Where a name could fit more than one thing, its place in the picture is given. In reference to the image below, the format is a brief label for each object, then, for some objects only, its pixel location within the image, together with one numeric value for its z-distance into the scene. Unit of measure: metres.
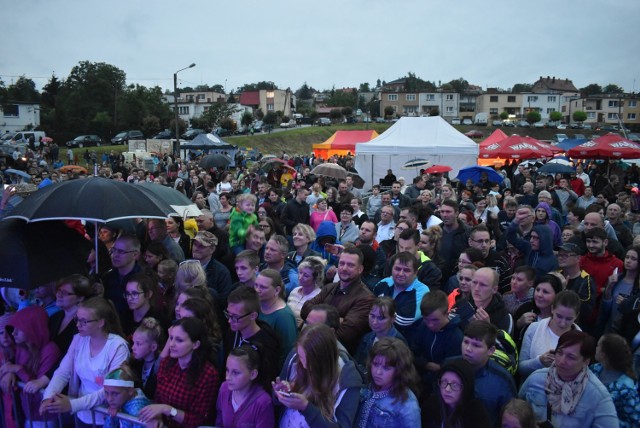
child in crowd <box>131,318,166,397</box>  3.62
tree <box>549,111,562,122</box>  75.69
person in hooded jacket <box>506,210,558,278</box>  5.92
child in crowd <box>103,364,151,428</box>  3.33
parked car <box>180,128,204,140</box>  48.31
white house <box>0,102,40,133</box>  58.62
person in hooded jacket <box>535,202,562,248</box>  7.00
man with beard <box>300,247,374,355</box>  3.90
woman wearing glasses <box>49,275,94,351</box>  4.05
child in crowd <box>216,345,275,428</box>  3.11
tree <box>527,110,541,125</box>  73.08
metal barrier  3.45
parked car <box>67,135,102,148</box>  46.00
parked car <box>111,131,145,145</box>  48.34
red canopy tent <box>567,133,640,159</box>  16.64
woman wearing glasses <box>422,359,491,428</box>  2.94
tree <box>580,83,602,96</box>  118.66
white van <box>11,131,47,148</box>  39.59
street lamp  29.42
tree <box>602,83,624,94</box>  125.86
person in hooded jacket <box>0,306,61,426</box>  3.77
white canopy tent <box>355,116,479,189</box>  19.59
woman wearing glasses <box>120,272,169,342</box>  4.07
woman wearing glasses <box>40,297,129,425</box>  3.53
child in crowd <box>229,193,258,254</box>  7.24
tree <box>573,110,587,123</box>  77.04
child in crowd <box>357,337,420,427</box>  3.09
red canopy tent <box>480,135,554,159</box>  18.84
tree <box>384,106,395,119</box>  84.19
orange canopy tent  30.27
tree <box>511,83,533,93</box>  131.85
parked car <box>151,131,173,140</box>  50.28
